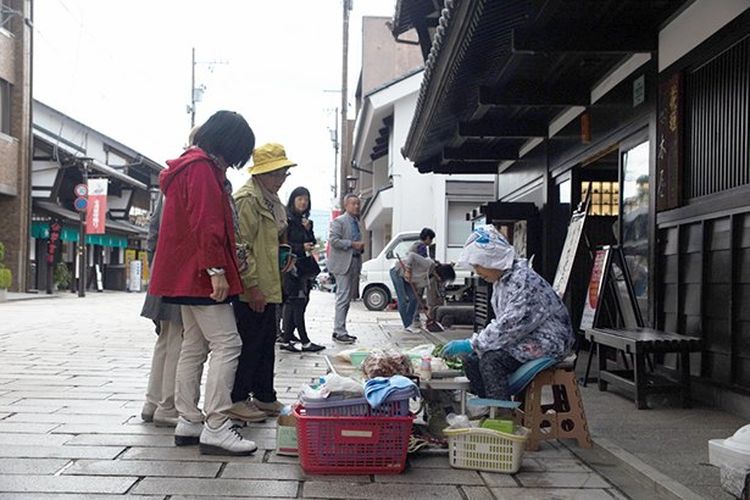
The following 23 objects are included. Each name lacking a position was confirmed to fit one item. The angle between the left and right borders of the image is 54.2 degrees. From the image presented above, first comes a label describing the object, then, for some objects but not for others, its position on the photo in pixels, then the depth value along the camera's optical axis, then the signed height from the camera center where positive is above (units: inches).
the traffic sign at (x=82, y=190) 995.3 +77.9
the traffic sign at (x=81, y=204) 975.6 +58.2
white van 682.2 -21.3
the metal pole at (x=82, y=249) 960.9 -2.4
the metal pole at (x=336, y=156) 2062.0 +275.6
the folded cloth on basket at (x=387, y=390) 150.9 -28.6
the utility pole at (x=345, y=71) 992.9 +244.8
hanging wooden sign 229.1 +36.6
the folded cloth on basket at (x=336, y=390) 153.9 -29.2
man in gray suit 382.3 -2.0
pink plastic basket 151.2 -39.9
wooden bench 203.0 -26.1
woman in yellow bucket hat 191.3 -8.7
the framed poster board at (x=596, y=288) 251.1 -11.1
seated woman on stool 175.6 -16.5
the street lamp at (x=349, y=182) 1010.5 +97.8
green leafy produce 187.1 -27.7
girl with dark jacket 321.7 -10.9
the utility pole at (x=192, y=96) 1643.5 +347.8
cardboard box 167.8 -42.5
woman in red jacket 157.6 -4.6
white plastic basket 156.9 -42.1
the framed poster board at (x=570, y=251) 277.3 +1.9
